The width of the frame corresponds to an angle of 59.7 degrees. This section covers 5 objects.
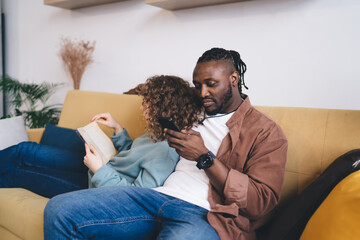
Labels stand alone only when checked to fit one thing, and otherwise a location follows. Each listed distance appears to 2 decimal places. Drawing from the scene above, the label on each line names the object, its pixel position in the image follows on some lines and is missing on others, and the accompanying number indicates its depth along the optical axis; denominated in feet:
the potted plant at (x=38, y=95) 10.36
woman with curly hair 4.48
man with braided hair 3.54
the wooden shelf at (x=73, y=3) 9.88
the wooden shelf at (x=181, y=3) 7.60
